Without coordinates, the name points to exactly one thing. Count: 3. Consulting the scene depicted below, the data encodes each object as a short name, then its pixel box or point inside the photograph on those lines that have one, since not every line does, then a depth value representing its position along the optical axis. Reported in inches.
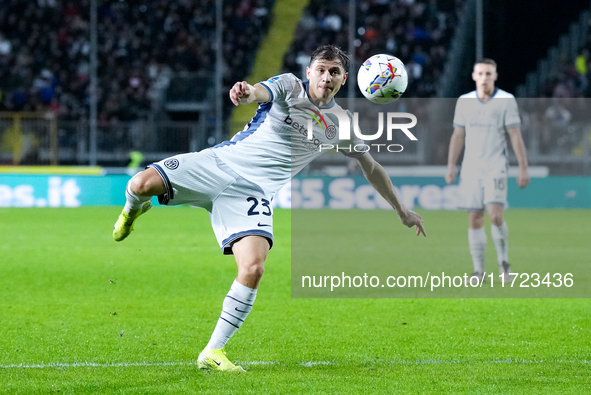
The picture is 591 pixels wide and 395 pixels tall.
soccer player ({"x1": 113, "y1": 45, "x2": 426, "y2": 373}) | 398.0
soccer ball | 464.1
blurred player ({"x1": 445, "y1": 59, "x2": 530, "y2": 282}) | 718.5
